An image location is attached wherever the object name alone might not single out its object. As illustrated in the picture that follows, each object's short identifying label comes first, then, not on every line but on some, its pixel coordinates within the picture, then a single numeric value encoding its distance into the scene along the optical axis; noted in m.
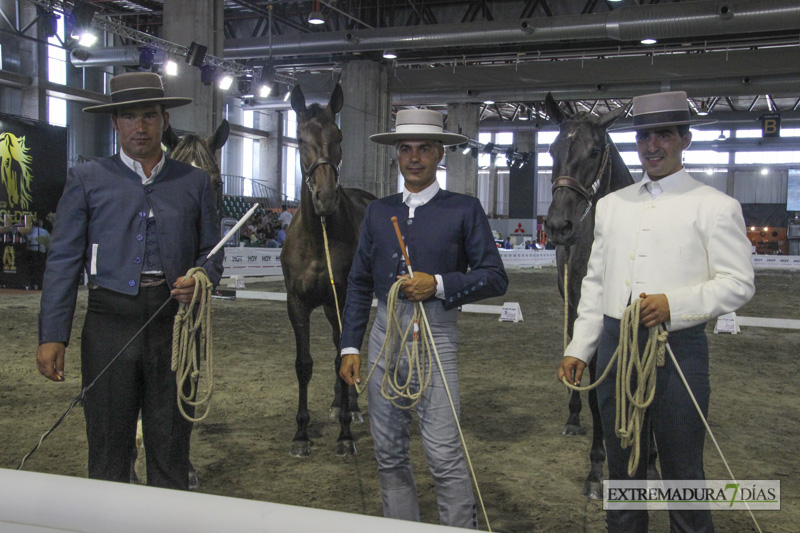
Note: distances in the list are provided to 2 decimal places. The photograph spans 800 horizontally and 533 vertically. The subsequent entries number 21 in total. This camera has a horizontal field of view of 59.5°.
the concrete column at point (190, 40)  14.92
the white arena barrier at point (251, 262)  16.72
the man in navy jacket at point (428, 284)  2.55
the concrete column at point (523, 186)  36.94
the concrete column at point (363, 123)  20.03
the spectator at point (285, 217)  23.20
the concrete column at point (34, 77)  23.89
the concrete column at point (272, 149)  35.81
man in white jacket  2.21
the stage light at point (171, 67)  14.70
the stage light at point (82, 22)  14.98
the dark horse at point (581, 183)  4.04
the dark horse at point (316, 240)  4.36
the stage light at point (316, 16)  16.11
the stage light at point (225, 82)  15.93
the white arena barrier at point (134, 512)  1.58
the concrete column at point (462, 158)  26.77
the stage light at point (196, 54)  14.05
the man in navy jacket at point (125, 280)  2.58
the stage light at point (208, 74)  14.77
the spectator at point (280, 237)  20.84
